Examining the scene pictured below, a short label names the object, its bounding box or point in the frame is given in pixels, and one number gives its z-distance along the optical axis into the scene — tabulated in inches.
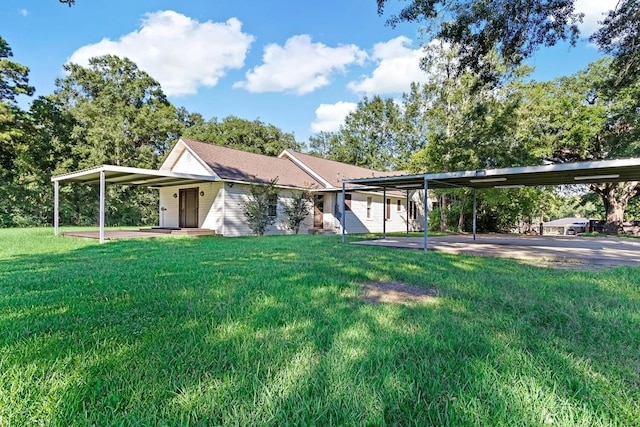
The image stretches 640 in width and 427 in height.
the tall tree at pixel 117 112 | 943.0
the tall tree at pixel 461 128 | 633.0
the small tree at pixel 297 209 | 641.6
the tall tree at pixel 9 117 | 792.8
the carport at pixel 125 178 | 426.3
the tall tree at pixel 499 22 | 266.8
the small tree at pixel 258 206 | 569.6
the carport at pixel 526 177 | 295.3
